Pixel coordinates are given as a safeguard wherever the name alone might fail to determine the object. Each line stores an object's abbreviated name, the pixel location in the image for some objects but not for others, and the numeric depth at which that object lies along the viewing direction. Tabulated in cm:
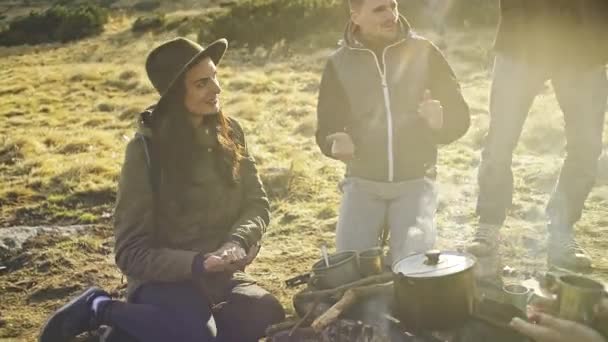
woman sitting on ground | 305
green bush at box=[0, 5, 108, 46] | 1989
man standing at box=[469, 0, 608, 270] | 380
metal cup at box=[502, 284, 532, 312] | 274
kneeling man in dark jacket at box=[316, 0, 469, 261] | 358
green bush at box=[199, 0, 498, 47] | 1533
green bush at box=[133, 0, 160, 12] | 2453
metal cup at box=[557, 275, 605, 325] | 243
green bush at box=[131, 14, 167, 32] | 1900
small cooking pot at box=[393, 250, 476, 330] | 253
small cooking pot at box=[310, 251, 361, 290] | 305
